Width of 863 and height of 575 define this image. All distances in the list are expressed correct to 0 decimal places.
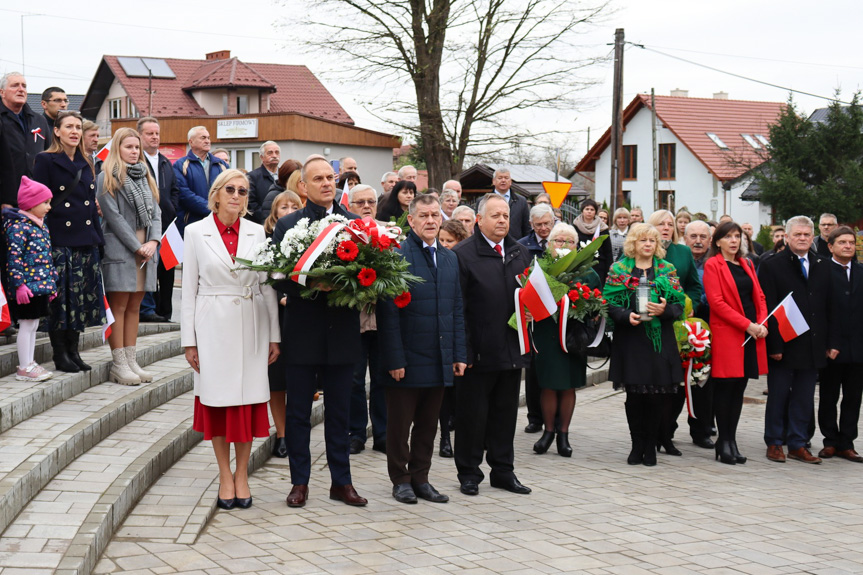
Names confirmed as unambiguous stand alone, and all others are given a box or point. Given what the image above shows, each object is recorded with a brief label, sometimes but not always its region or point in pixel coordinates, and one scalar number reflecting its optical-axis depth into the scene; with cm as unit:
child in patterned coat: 731
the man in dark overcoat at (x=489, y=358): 725
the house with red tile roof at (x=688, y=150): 5406
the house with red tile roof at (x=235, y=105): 4753
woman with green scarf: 832
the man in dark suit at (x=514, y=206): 1180
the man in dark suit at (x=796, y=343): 897
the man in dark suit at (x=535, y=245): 957
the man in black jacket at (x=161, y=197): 952
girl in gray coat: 816
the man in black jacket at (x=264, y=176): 1048
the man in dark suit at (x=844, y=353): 906
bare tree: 2673
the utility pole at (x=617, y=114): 2783
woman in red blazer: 866
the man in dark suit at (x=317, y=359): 645
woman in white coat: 622
